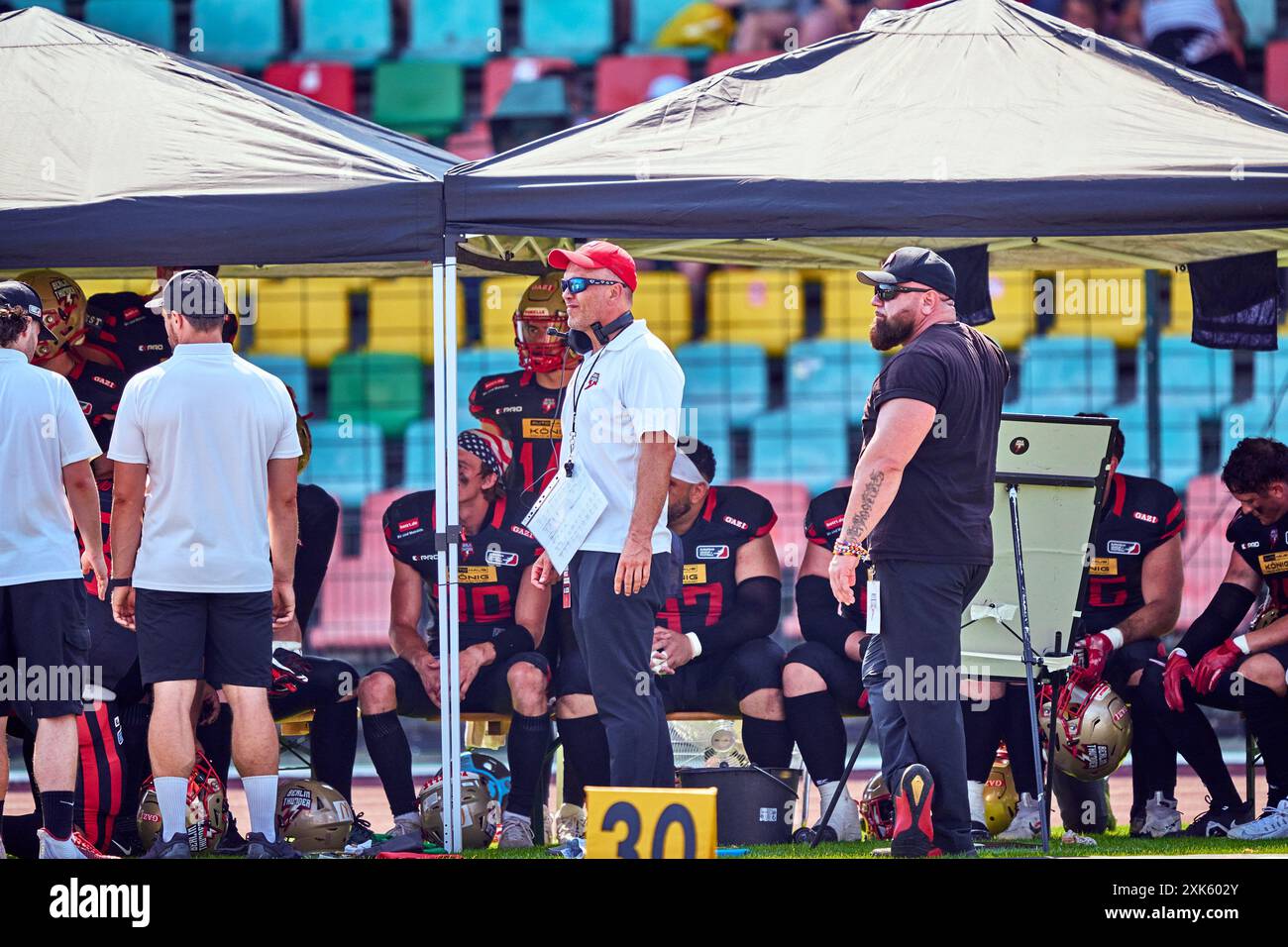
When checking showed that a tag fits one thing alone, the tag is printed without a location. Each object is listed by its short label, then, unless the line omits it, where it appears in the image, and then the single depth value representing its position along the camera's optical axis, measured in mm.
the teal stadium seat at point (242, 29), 12234
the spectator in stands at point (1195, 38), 10664
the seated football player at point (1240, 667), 6145
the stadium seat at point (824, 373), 10820
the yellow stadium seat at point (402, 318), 11141
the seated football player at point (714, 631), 6312
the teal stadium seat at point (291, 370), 10953
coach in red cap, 5223
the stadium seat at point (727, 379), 10836
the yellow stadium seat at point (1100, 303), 9336
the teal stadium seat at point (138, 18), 12141
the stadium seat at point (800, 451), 10641
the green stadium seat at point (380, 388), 11016
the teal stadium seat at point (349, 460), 10742
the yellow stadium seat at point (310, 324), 11078
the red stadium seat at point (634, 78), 11562
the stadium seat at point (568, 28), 12219
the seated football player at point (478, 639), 6207
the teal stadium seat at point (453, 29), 12211
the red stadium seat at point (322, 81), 11812
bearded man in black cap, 5062
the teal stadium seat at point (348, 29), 12312
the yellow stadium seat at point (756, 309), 11008
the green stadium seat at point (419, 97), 11797
